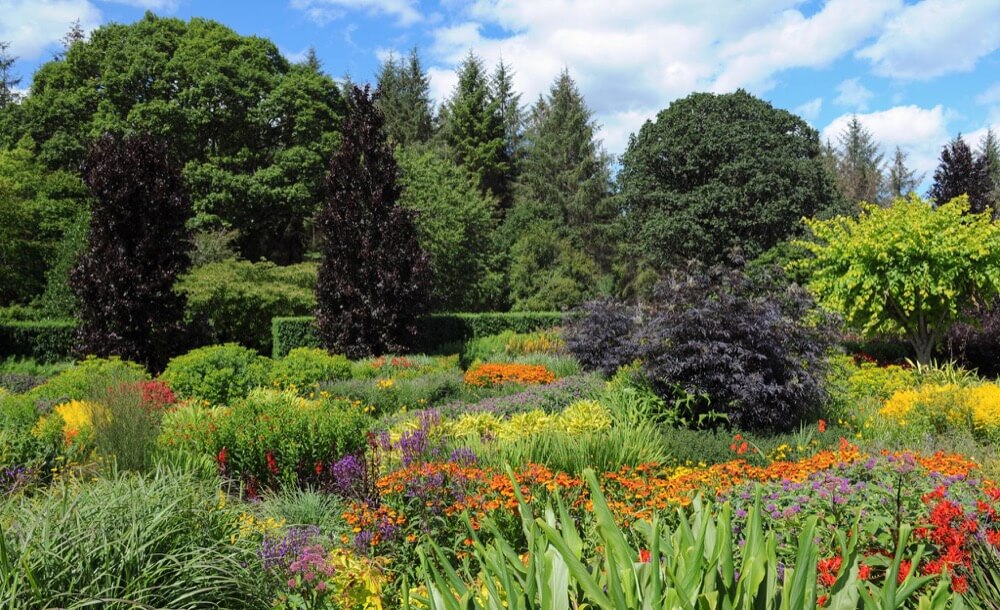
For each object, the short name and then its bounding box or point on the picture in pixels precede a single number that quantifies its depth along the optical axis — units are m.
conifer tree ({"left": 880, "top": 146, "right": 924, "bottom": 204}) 47.19
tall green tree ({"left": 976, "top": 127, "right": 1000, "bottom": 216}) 32.44
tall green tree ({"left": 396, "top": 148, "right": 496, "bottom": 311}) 22.84
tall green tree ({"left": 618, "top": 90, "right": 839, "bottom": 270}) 24.00
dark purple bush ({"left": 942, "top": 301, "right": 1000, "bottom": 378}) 13.27
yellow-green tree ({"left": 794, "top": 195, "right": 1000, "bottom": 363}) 10.87
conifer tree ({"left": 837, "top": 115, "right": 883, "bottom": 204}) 36.97
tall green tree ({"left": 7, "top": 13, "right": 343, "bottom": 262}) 23.50
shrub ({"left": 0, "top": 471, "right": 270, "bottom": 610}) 2.88
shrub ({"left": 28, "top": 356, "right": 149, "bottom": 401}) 8.97
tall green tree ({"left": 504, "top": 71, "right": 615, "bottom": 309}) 26.72
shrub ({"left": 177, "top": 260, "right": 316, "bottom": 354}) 17.87
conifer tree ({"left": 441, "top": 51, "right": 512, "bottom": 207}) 34.56
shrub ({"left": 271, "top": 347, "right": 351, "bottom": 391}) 10.30
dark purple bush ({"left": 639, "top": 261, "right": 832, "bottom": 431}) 6.95
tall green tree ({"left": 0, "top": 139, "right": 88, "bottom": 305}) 20.09
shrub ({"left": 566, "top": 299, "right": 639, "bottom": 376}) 11.59
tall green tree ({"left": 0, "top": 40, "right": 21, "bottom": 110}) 32.12
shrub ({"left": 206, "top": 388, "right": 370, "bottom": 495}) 5.84
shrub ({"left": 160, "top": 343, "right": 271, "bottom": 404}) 9.84
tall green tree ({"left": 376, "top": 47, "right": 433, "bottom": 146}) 37.09
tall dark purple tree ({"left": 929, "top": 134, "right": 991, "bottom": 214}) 22.17
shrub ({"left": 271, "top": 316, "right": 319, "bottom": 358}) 16.28
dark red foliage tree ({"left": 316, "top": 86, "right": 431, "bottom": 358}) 13.84
